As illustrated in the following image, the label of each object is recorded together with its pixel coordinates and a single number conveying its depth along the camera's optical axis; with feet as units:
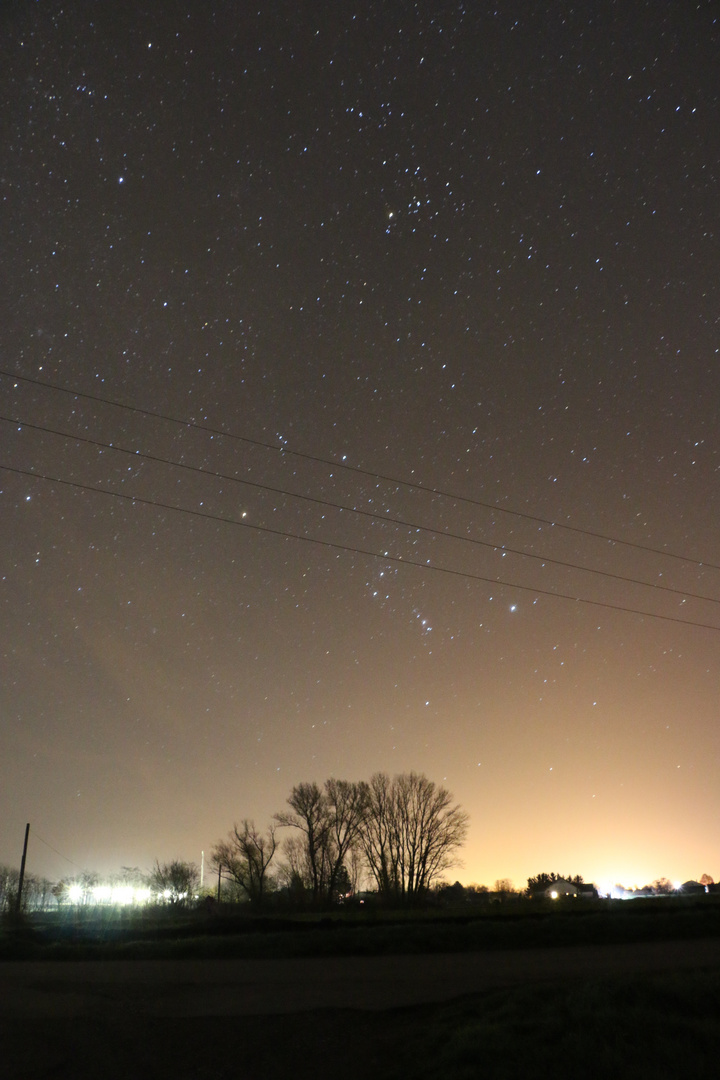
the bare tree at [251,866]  260.83
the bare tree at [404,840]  251.39
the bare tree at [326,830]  246.47
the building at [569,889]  353.51
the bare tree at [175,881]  362.94
